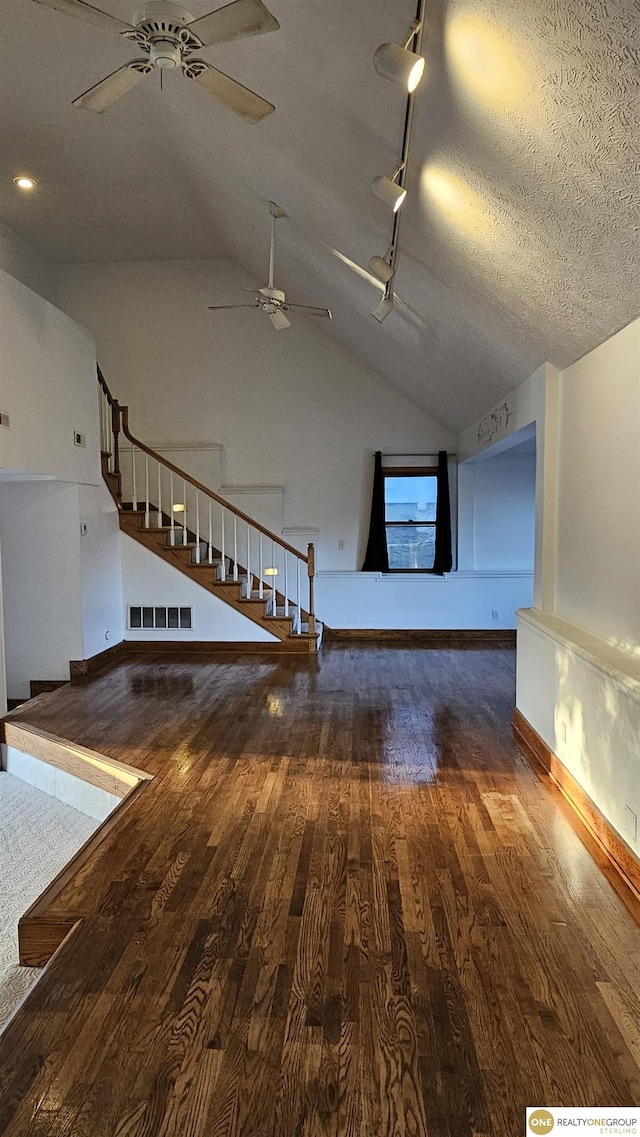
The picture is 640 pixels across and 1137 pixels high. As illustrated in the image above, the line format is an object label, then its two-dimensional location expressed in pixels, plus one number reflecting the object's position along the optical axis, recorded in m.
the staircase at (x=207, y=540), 7.63
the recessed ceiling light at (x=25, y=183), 6.64
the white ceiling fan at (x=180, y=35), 2.48
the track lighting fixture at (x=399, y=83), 2.17
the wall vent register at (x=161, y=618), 7.71
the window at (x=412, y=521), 8.82
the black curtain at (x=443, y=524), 8.63
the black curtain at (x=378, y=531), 8.72
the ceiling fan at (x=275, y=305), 5.86
